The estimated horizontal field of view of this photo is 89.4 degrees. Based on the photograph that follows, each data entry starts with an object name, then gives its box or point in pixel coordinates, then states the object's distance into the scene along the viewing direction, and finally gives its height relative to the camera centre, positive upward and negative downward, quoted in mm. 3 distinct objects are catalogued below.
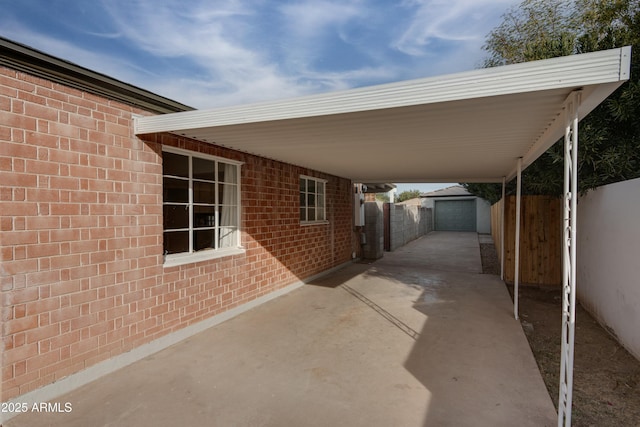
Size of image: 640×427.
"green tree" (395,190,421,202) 42719 +1900
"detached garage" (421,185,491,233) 24281 -64
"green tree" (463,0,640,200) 4872 +1543
